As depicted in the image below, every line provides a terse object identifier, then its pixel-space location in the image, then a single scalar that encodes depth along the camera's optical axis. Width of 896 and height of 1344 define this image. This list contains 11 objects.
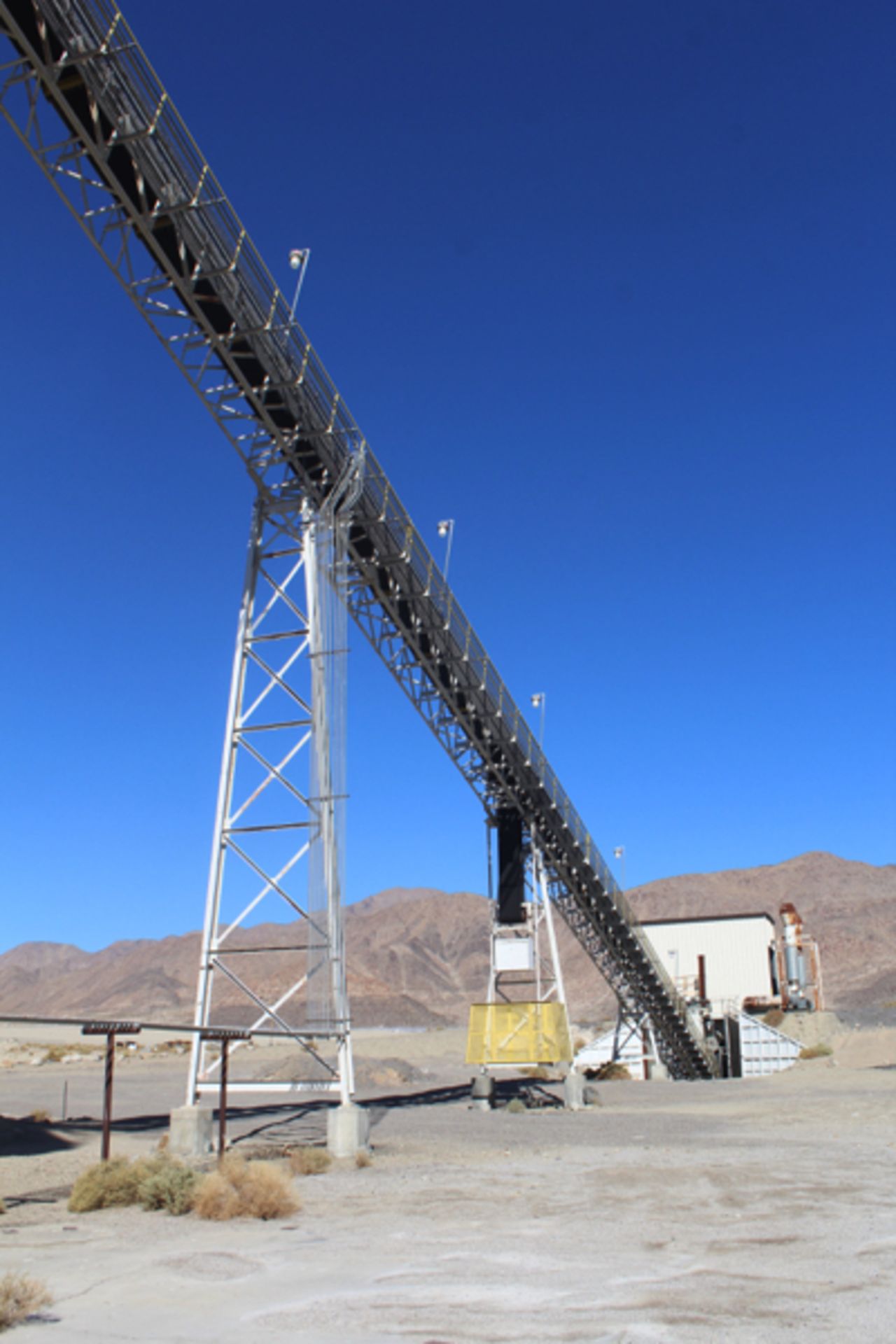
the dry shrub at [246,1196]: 10.27
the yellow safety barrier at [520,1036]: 22.84
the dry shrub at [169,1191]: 10.52
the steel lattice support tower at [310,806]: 15.24
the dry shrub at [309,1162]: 13.34
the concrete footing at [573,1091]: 23.83
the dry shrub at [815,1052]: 39.81
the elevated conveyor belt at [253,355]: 12.11
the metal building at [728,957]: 51.75
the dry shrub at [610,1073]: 34.68
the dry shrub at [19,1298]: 6.03
